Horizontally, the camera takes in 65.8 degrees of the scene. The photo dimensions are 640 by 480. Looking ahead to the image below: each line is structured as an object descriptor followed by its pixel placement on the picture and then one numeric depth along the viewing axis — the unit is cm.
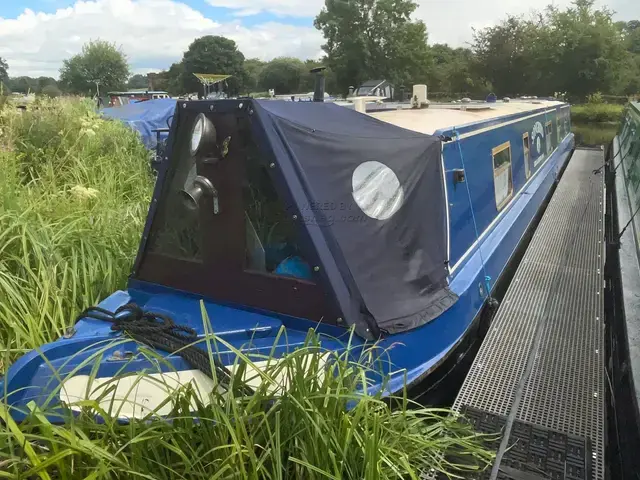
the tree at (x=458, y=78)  3719
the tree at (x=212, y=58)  6700
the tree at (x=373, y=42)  4512
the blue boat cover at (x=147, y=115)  964
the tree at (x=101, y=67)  5806
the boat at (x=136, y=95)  3403
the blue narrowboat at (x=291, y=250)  227
